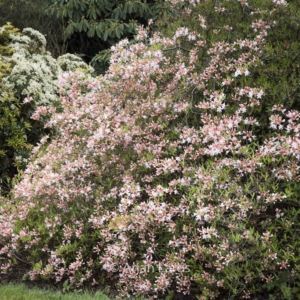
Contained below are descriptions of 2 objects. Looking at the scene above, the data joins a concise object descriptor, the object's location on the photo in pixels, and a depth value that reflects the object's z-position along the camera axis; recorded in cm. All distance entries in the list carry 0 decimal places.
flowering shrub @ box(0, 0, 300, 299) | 381
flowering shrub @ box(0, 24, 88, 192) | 671
